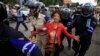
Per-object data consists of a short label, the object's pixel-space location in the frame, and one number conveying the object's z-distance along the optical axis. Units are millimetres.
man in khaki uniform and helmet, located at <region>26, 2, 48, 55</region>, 2415
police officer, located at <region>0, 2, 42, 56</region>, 934
